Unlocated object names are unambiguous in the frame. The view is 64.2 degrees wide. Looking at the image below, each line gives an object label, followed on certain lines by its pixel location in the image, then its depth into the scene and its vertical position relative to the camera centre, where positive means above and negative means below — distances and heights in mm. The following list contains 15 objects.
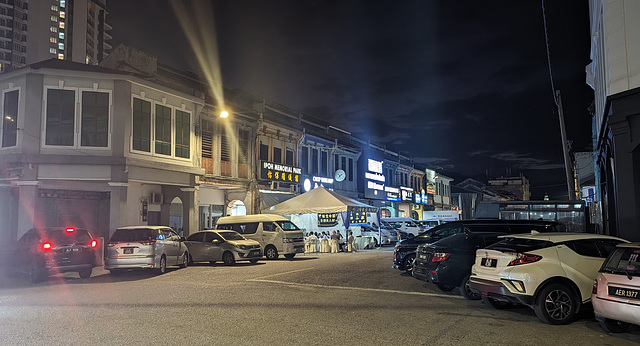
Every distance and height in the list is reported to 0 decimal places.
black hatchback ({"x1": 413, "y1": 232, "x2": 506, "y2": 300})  11945 -1065
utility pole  24689 +3209
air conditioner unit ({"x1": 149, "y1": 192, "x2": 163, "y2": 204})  25905 +1118
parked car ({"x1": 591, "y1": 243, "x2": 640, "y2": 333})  7250 -1135
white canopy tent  27547 +717
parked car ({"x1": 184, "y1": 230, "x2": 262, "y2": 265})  20891 -1191
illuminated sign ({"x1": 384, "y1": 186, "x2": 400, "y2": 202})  48947 +2249
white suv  8875 -1015
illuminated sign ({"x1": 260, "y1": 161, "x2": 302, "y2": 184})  31400 +2939
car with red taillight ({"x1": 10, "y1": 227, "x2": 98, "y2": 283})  15641 -981
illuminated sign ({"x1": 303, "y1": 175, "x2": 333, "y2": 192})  35938 +2583
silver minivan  16922 -961
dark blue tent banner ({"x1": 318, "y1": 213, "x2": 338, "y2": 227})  30875 -109
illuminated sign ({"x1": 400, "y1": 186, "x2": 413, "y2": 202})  53219 +2375
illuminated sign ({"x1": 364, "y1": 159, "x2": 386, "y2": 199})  44438 +3253
